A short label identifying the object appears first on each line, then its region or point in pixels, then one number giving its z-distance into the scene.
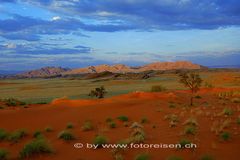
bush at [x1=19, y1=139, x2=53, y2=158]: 10.95
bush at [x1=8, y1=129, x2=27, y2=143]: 14.16
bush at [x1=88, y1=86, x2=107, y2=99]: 39.50
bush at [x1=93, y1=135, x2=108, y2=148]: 11.84
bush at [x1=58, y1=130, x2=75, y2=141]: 13.41
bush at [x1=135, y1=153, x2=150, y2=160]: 9.62
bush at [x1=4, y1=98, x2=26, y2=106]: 32.75
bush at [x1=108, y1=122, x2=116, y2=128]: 16.11
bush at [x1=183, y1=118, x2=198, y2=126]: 15.34
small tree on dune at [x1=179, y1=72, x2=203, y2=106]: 29.30
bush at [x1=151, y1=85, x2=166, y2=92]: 40.78
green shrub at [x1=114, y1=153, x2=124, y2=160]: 9.96
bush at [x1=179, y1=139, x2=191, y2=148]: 11.11
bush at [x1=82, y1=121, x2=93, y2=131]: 15.47
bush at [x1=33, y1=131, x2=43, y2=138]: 14.41
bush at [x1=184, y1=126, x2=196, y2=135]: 13.34
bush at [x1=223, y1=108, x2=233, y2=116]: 19.39
